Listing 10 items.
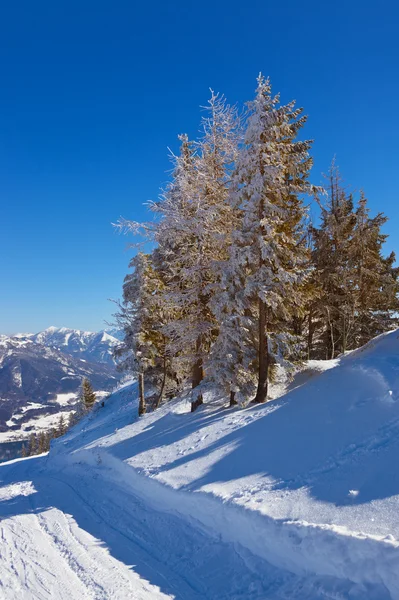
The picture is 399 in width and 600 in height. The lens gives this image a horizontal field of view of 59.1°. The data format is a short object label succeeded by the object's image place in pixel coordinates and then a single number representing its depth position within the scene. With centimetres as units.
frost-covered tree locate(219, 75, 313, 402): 1364
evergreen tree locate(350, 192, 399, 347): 2045
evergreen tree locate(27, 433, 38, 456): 7636
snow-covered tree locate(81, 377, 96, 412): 5262
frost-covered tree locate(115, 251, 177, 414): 2236
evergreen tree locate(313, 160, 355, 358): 2011
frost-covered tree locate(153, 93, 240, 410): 1579
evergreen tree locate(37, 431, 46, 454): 6716
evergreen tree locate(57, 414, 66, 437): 6648
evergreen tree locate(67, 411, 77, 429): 5565
